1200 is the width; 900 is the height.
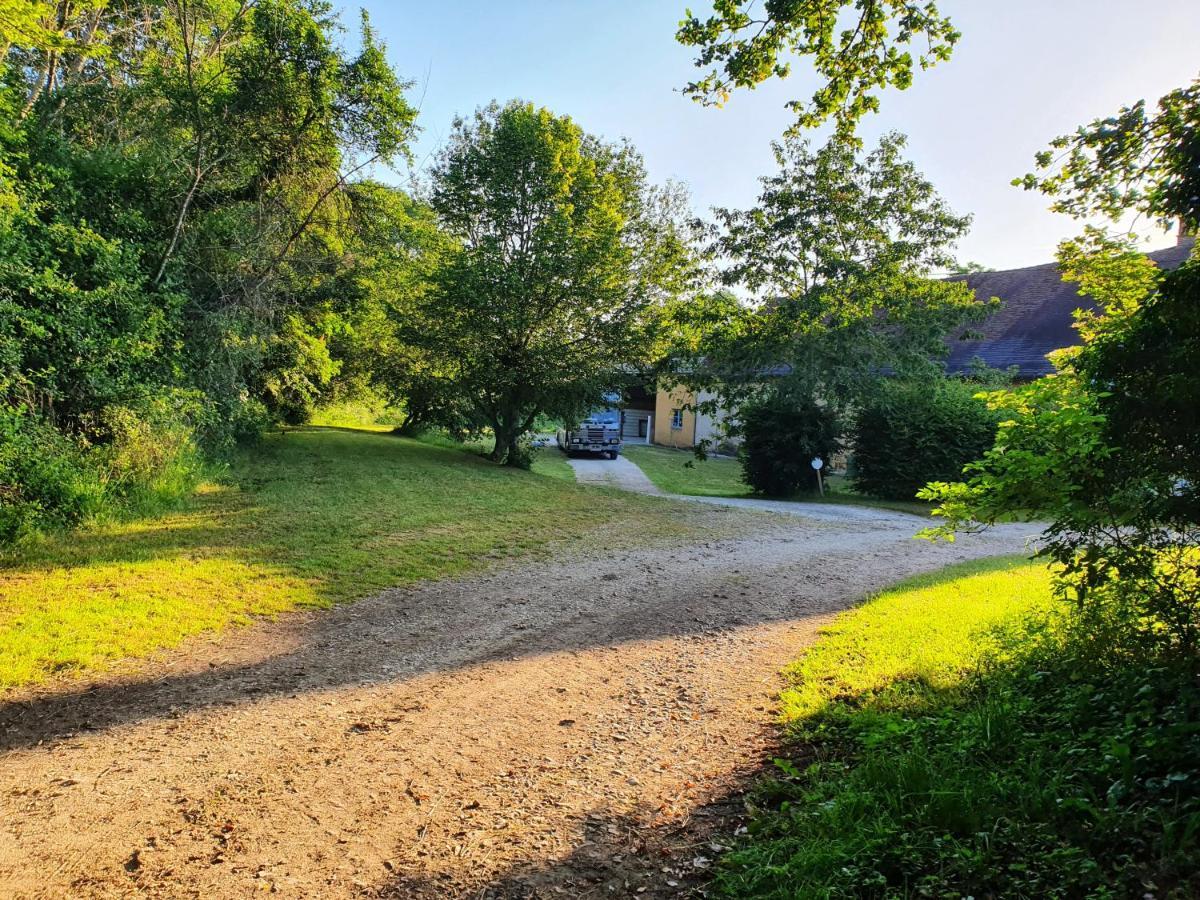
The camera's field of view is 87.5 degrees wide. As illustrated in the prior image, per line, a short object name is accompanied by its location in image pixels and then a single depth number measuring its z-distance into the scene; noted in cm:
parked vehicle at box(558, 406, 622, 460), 3053
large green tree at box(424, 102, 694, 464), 1712
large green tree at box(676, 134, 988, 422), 1652
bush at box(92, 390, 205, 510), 933
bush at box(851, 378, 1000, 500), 1725
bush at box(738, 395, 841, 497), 1827
